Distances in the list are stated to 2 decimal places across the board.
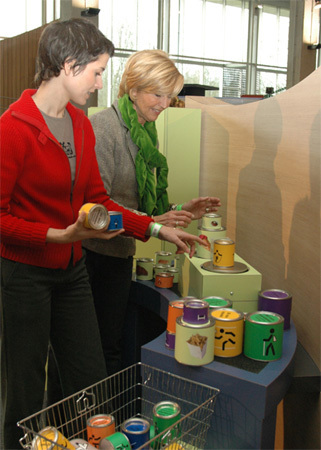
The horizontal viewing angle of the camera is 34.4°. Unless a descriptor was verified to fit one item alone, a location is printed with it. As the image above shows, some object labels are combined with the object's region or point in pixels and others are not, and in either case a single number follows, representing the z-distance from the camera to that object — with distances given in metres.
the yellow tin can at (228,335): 1.47
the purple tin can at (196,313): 1.39
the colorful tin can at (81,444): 1.12
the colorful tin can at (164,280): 2.17
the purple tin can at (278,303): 1.67
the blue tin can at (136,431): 1.18
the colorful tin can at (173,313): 1.52
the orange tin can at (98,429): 1.21
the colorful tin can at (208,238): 1.97
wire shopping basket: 1.26
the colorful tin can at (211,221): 2.08
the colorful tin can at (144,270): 2.26
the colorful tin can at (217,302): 1.58
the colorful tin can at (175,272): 2.22
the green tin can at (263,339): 1.44
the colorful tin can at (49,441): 1.10
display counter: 1.34
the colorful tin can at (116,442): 1.14
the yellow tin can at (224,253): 1.82
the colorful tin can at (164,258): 2.31
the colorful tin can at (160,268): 2.22
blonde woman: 1.79
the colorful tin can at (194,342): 1.38
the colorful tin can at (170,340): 1.51
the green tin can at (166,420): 1.21
